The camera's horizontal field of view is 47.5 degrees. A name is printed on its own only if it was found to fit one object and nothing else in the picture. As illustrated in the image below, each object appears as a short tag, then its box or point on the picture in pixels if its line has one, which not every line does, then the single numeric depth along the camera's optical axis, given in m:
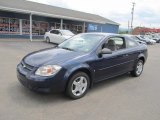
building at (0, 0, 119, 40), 18.69
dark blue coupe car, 3.86
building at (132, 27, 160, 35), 56.63
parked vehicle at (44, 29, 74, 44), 16.59
